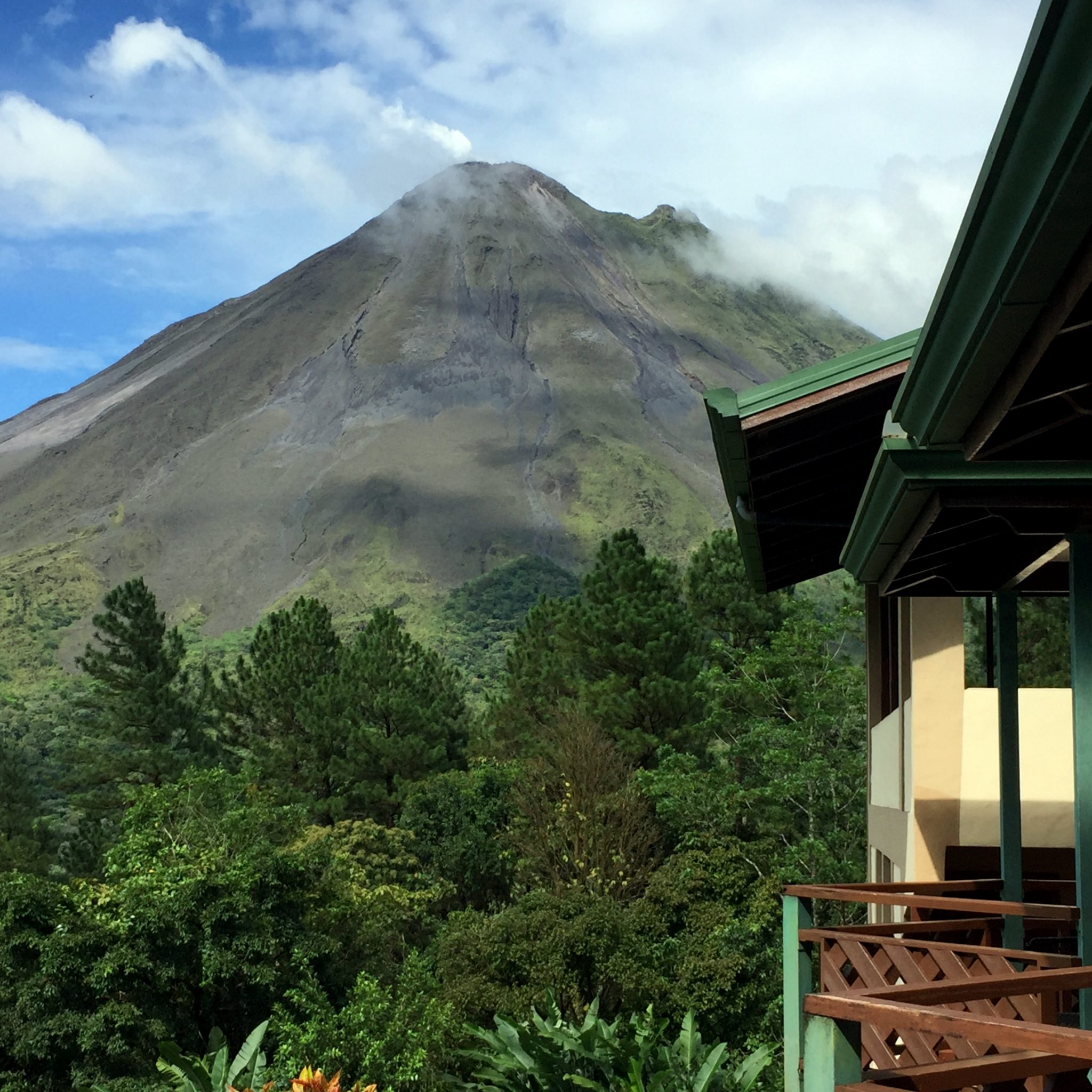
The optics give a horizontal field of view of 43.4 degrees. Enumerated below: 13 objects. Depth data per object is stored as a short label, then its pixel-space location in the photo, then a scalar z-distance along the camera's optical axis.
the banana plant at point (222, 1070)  10.96
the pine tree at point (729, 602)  31.59
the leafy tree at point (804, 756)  20.67
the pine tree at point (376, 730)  33.38
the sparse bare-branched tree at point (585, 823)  24.48
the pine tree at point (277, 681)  36.31
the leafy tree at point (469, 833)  27.52
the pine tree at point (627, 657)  29.72
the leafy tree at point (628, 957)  16.50
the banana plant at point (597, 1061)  10.45
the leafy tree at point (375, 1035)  12.54
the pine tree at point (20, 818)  27.36
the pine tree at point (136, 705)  33.47
